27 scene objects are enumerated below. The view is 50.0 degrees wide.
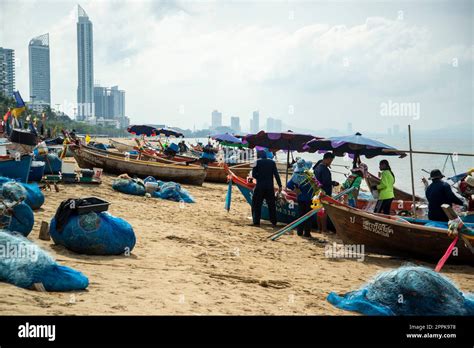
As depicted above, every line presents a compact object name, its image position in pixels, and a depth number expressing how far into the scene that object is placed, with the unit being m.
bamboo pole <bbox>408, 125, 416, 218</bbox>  10.55
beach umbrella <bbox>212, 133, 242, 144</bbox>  26.16
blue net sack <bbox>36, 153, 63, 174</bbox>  14.48
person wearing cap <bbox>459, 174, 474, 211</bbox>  9.52
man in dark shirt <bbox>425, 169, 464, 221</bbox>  9.02
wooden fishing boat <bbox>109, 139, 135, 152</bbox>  41.15
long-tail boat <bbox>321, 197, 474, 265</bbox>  8.24
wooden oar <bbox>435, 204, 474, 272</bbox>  7.43
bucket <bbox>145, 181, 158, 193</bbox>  14.98
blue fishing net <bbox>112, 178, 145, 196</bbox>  14.81
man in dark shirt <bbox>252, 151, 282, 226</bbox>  11.28
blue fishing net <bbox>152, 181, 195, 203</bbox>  14.71
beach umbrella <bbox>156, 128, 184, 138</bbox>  28.13
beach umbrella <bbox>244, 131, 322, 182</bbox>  14.28
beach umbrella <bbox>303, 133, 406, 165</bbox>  10.86
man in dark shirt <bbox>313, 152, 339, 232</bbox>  10.12
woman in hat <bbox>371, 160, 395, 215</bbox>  10.47
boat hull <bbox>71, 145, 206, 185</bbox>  19.06
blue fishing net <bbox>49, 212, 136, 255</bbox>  6.76
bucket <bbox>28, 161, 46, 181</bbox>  12.93
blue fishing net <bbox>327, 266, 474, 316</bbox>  5.26
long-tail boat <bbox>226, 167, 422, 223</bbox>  11.61
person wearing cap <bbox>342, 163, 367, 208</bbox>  10.33
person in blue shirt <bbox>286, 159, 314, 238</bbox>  10.52
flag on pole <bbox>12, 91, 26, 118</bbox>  12.10
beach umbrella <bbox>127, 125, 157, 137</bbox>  27.61
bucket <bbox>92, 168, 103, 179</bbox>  15.60
